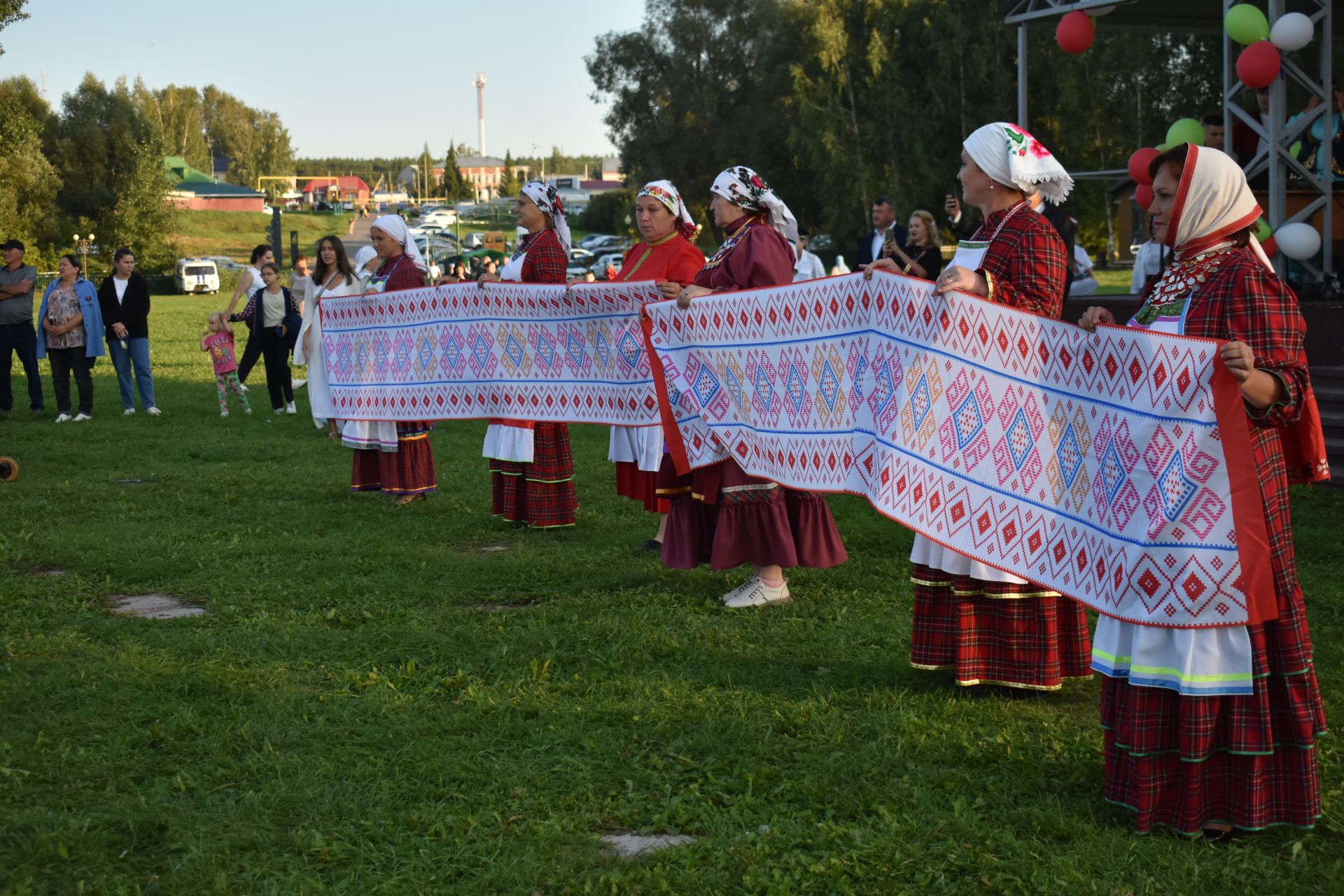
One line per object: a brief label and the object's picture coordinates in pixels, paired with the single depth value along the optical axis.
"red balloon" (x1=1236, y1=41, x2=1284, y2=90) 10.82
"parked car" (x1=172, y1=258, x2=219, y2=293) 50.62
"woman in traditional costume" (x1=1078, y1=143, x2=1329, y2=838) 3.62
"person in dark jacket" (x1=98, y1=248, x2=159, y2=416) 15.59
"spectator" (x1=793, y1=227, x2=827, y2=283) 17.22
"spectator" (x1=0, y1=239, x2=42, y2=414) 15.75
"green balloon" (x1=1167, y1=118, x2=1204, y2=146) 12.31
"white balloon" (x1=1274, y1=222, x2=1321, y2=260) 10.48
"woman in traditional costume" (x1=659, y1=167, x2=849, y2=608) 6.50
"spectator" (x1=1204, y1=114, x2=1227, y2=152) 11.65
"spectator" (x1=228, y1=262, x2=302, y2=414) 15.38
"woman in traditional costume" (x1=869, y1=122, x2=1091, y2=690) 4.66
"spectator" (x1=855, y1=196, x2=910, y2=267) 12.88
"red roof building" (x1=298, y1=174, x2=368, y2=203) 170.00
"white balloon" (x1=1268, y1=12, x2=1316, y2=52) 10.70
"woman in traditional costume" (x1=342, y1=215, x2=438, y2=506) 9.48
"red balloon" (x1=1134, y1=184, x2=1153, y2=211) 9.91
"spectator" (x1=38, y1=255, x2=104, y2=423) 15.31
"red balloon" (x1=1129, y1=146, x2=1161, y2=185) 11.77
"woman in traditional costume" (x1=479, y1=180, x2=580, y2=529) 8.52
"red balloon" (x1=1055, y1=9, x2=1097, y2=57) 13.55
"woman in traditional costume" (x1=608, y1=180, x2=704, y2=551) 7.21
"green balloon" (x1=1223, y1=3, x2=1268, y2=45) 10.98
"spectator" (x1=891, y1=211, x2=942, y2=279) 11.94
